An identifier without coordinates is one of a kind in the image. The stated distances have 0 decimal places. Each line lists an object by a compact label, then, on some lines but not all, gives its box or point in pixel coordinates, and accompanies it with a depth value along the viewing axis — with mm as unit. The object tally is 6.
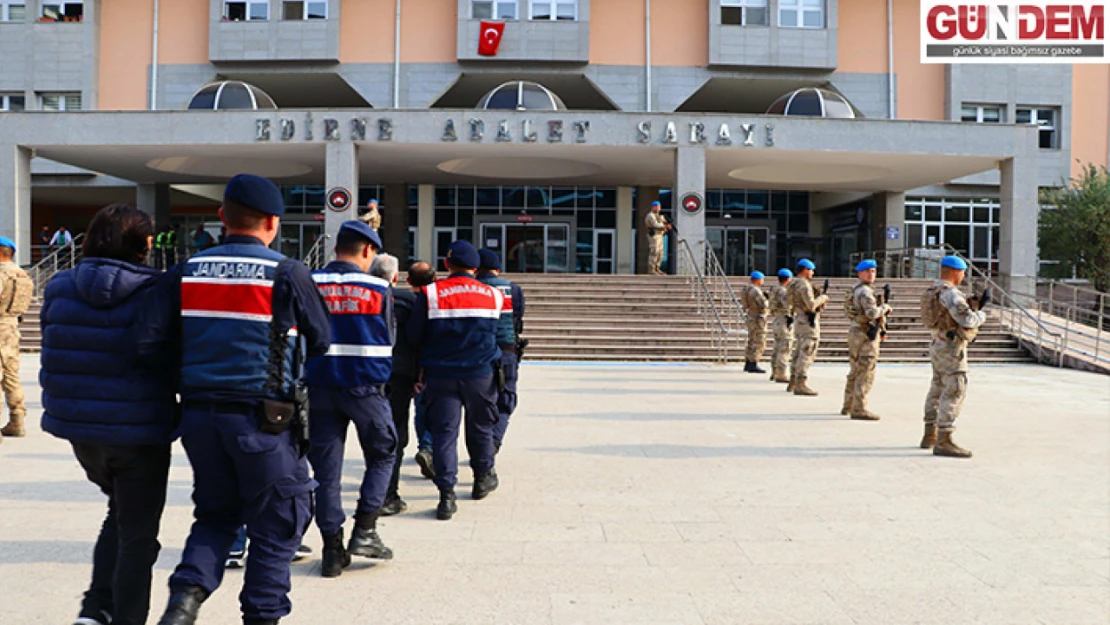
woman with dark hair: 3311
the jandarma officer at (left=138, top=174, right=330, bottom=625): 3301
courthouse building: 23516
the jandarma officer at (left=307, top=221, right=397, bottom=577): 4633
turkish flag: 29125
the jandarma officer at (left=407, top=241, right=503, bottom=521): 5793
